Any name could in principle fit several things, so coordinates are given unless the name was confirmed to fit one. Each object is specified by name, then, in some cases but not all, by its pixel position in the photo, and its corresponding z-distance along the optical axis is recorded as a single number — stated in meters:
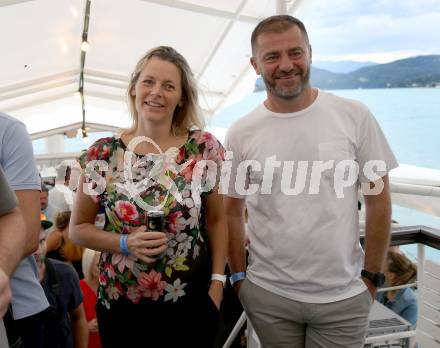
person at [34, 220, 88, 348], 1.64
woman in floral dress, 1.28
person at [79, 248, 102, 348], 2.31
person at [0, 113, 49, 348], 1.01
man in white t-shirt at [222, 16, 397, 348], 1.38
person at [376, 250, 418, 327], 2.36
